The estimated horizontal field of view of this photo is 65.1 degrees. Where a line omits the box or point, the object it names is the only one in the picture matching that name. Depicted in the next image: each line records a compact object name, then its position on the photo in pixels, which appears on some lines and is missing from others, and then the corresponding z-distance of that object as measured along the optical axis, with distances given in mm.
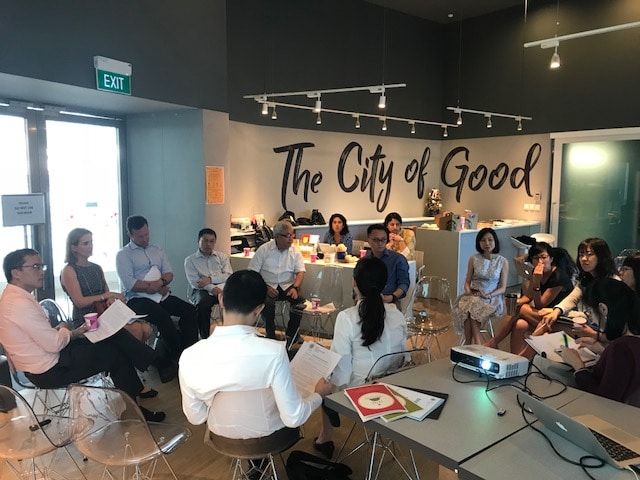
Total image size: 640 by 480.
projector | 2295
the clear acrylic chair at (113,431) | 2256
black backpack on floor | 2561
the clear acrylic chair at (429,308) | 4391
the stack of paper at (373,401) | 1972
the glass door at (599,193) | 8016
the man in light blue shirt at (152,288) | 4441
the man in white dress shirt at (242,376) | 2004
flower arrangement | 10133
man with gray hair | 5105
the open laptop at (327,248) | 5840
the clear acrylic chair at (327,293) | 5297
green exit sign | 4242
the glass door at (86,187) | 5043
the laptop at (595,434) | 1630
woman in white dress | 4637
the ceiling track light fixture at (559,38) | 4798
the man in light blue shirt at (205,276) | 4980
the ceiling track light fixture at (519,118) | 8195
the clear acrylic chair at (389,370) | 2670
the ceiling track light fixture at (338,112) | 7494
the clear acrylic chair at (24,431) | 2258
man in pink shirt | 2920
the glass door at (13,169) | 4539
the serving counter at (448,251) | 7348
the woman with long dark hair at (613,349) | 2193
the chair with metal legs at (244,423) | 2078
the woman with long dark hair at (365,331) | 2701
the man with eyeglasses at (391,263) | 4531
